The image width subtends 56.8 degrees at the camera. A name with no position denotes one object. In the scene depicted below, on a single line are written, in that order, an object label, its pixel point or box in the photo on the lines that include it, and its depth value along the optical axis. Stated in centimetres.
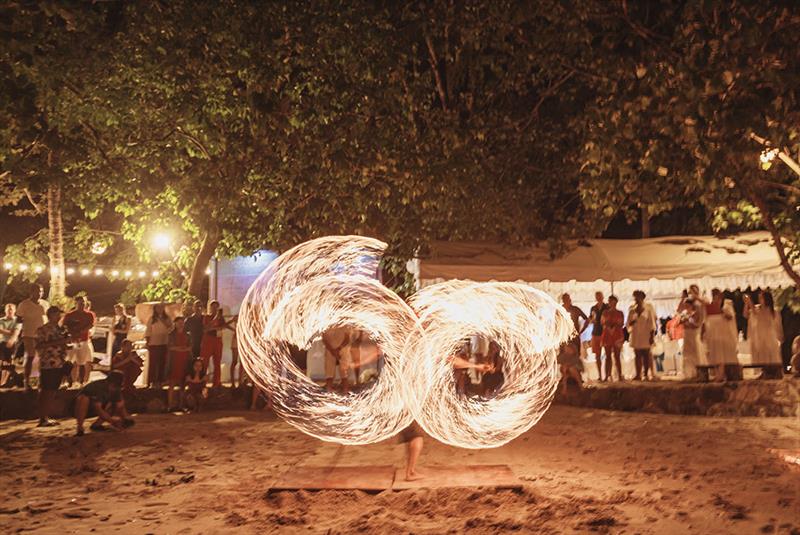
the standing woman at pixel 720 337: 1518
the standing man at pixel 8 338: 1549
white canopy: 1648
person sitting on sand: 1169
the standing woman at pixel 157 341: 1493
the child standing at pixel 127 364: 1223
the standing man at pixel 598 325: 1639
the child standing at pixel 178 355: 1409
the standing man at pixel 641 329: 1605
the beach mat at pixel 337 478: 795
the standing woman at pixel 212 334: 1453
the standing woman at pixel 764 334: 1584
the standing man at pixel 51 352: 1187
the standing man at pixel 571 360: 1504
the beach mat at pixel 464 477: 791
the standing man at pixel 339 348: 1394
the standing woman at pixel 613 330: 1605
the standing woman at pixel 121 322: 1716
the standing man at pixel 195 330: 1495
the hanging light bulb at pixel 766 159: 992
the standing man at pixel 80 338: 1484
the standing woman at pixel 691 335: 1577
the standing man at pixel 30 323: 1436
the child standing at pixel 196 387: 1445
